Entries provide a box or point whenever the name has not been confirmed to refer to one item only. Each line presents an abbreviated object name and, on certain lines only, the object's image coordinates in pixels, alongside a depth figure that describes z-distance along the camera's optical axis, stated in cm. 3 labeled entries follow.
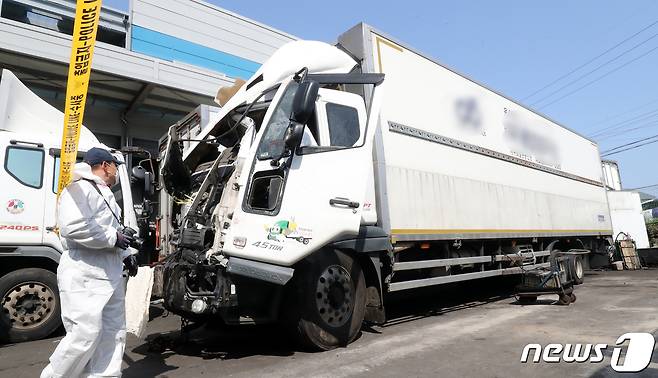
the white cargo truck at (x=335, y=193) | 423
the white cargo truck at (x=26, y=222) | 552
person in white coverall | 300
